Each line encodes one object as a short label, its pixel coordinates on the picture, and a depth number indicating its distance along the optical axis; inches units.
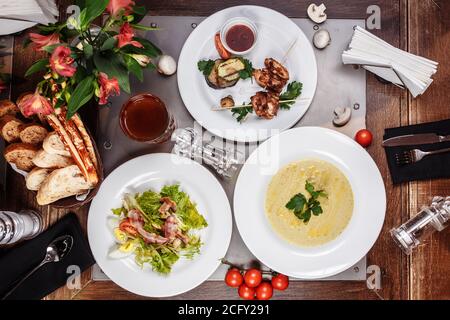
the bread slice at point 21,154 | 53.5
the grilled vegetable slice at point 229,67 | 58.3
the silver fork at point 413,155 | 59.3
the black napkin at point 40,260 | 60.4
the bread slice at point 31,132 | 53.9
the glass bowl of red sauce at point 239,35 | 58.4
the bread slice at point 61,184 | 51.8
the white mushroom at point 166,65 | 59.3
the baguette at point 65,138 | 51.9
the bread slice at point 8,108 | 55.6
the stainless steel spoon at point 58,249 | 60.1
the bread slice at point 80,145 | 52.2
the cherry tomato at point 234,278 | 58.9
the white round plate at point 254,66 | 58.8
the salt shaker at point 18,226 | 56.2
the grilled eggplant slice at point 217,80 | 58.8
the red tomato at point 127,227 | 57.4
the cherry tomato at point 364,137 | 59.1
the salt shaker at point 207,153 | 59.4
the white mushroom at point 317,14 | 60.5
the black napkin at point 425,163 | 59.5
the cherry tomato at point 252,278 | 58.7
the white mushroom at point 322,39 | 59.4
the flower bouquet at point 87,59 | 43.6
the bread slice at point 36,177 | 53.6
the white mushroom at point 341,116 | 59.4
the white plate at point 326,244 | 57.7
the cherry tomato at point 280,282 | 58.7
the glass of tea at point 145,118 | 56.8
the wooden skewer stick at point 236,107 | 58.4
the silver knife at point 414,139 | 59.1
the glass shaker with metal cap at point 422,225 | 58.1
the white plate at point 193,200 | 58.0
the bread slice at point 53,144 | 52.1
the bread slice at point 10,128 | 54.2
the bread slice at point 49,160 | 52.6
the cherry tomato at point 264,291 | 59.1
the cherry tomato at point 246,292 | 59.1
